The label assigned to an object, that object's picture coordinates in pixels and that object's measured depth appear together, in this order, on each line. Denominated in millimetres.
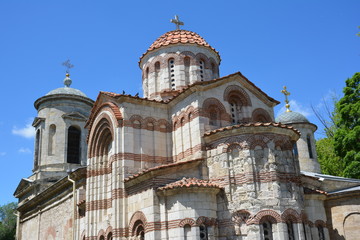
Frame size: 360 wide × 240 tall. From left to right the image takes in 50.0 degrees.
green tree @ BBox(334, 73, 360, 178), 19406
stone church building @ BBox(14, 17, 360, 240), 12273
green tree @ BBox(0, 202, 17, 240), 35094
